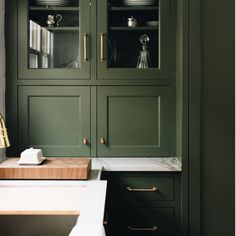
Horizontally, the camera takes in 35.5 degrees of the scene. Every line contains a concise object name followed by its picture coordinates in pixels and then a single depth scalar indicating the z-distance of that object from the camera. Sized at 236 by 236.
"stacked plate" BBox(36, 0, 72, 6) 2.56
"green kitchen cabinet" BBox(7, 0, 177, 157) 2.55
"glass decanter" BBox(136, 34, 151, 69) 2.57
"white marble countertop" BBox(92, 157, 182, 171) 2.27
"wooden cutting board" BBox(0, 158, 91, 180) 1.97
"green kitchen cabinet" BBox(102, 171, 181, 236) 2.29
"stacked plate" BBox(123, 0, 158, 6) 2.55
